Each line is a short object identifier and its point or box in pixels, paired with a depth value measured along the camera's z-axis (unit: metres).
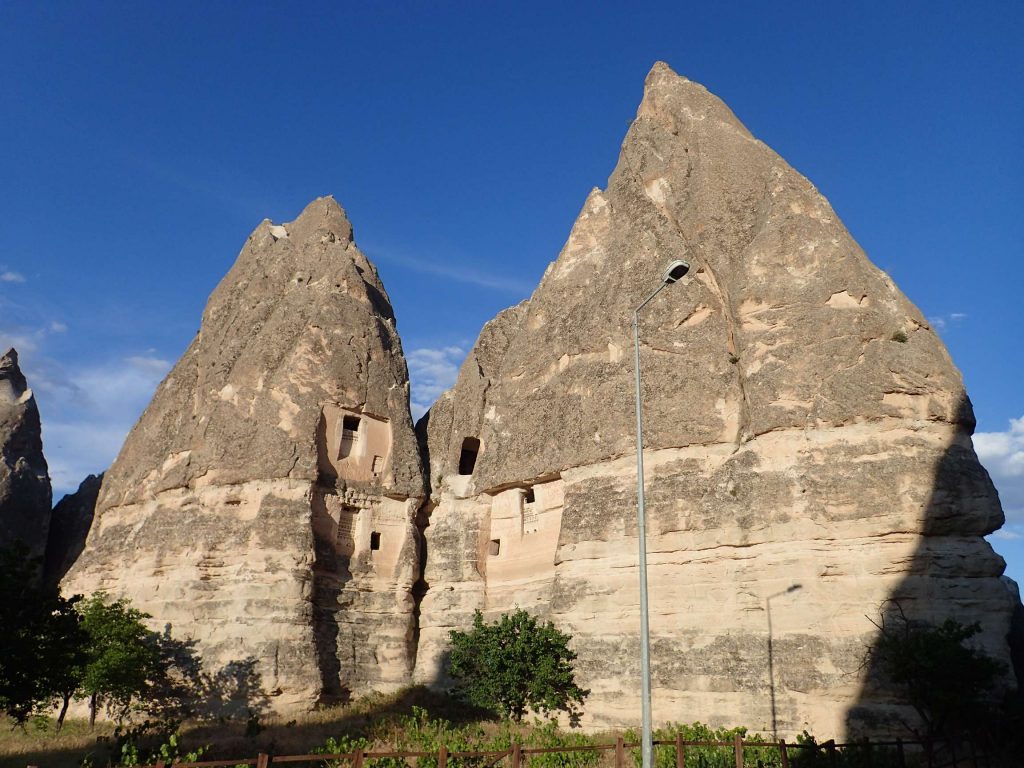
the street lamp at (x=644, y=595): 12.16
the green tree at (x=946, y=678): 17.86
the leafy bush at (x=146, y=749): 17.01
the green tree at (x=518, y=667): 23.61
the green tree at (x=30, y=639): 16.50
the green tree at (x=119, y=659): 24.55
